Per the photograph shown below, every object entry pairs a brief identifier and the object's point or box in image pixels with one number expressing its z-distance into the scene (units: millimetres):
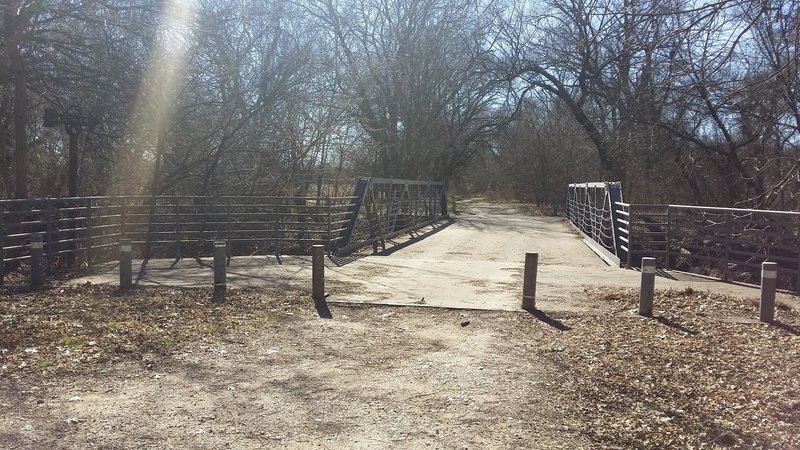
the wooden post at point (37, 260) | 9109
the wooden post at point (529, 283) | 8039
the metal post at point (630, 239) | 12320
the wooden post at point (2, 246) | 9250
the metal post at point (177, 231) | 12505
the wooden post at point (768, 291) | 7270
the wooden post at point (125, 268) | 8930
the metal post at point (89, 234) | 11203
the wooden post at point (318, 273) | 8516
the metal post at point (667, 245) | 11766
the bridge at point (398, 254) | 9562
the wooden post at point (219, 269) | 8695
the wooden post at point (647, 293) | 7676
